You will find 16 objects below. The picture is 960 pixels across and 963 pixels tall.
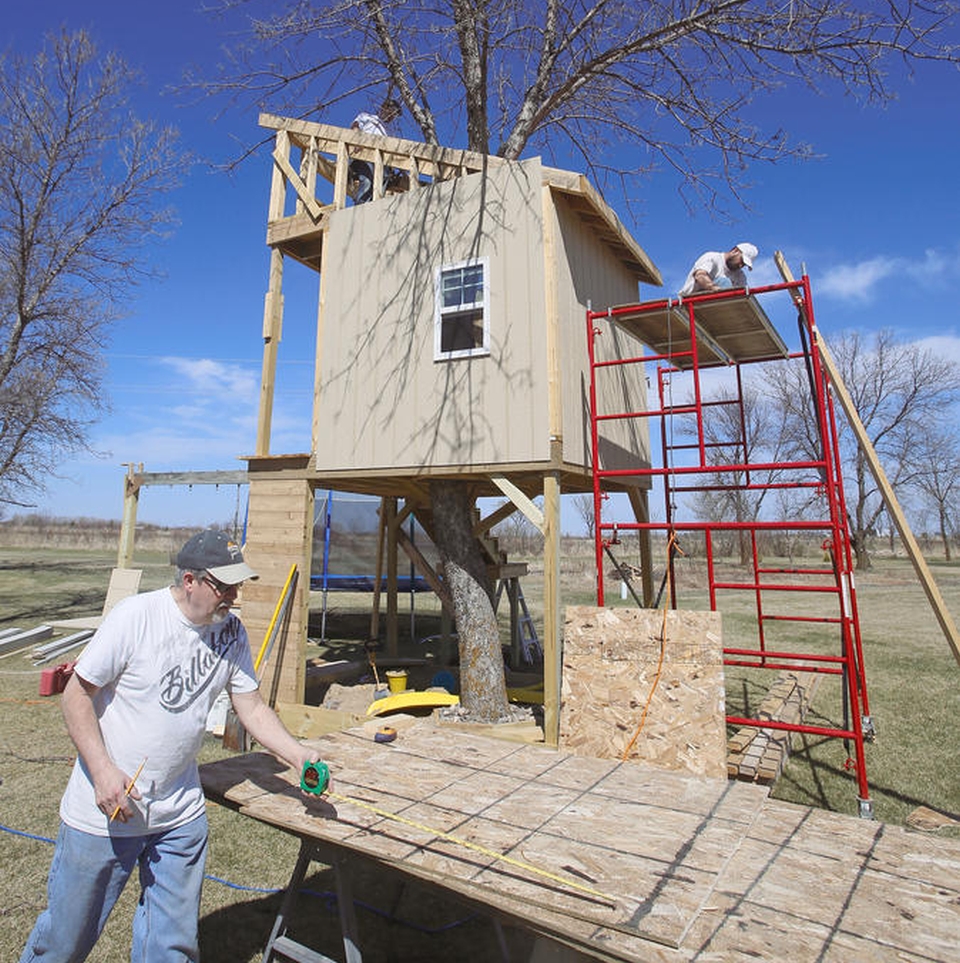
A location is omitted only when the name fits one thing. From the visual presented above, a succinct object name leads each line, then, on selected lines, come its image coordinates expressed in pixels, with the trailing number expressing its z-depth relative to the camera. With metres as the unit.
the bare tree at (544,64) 7.26
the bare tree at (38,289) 14.09
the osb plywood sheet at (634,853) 2.08
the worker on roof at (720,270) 6.82
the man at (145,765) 2.51
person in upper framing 9.62
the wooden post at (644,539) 10.13
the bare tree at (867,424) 33.00
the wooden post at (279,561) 8.11
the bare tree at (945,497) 48.28
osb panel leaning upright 4.98
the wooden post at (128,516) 12.49
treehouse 7.17
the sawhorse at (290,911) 3.01
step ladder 11.76
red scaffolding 5.69
